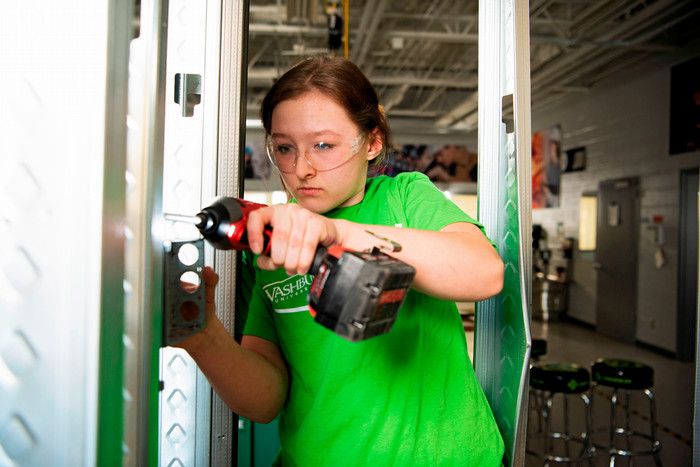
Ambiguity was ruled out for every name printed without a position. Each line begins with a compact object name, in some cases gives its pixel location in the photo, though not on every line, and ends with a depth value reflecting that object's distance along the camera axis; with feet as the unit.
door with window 24.04
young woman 3.37
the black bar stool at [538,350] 13.66
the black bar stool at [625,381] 11.37
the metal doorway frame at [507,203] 3.72
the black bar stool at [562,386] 11.28
